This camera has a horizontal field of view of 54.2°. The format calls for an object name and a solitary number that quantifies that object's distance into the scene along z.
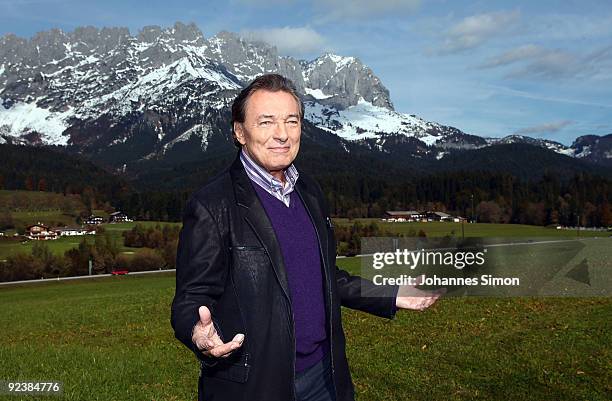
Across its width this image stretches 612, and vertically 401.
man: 3.78
